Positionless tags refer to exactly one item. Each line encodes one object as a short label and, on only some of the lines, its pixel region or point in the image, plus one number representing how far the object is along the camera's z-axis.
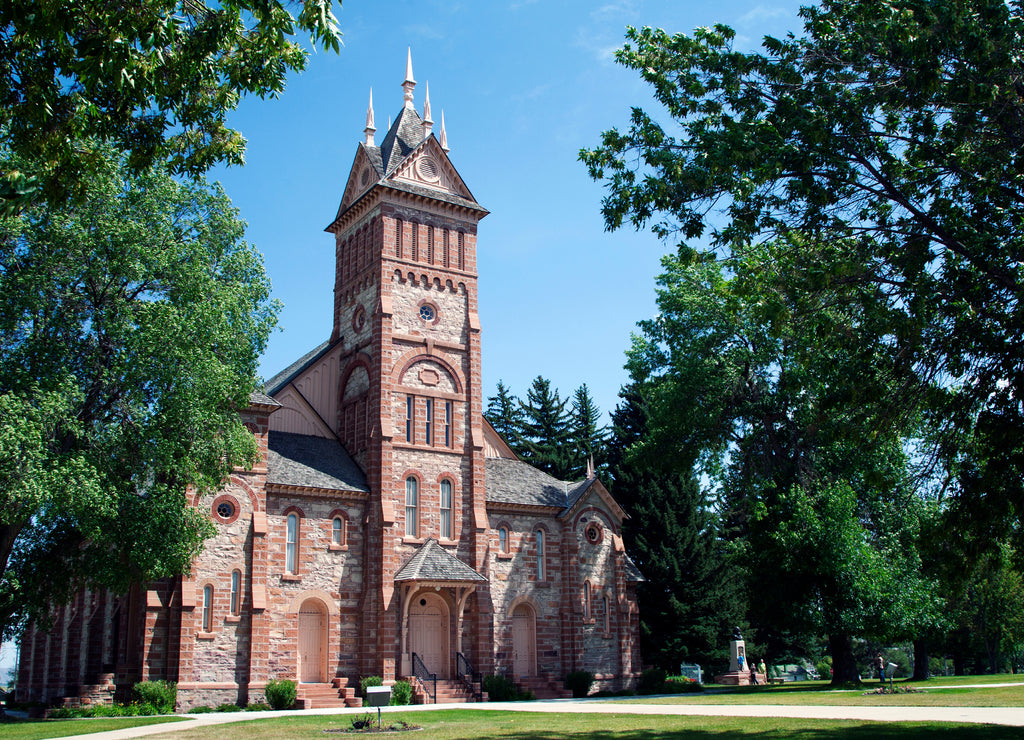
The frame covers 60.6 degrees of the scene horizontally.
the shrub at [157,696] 27.45
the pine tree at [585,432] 58.84
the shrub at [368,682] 30.86
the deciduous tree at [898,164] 13.77
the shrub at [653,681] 37.00
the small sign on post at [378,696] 19.81
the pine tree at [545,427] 59.69
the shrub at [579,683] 35.62
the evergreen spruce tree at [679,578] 45.50
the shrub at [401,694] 30.88
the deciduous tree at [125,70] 9.30
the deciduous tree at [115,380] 22.70
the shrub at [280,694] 29.64
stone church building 30.64
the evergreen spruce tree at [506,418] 62.59
